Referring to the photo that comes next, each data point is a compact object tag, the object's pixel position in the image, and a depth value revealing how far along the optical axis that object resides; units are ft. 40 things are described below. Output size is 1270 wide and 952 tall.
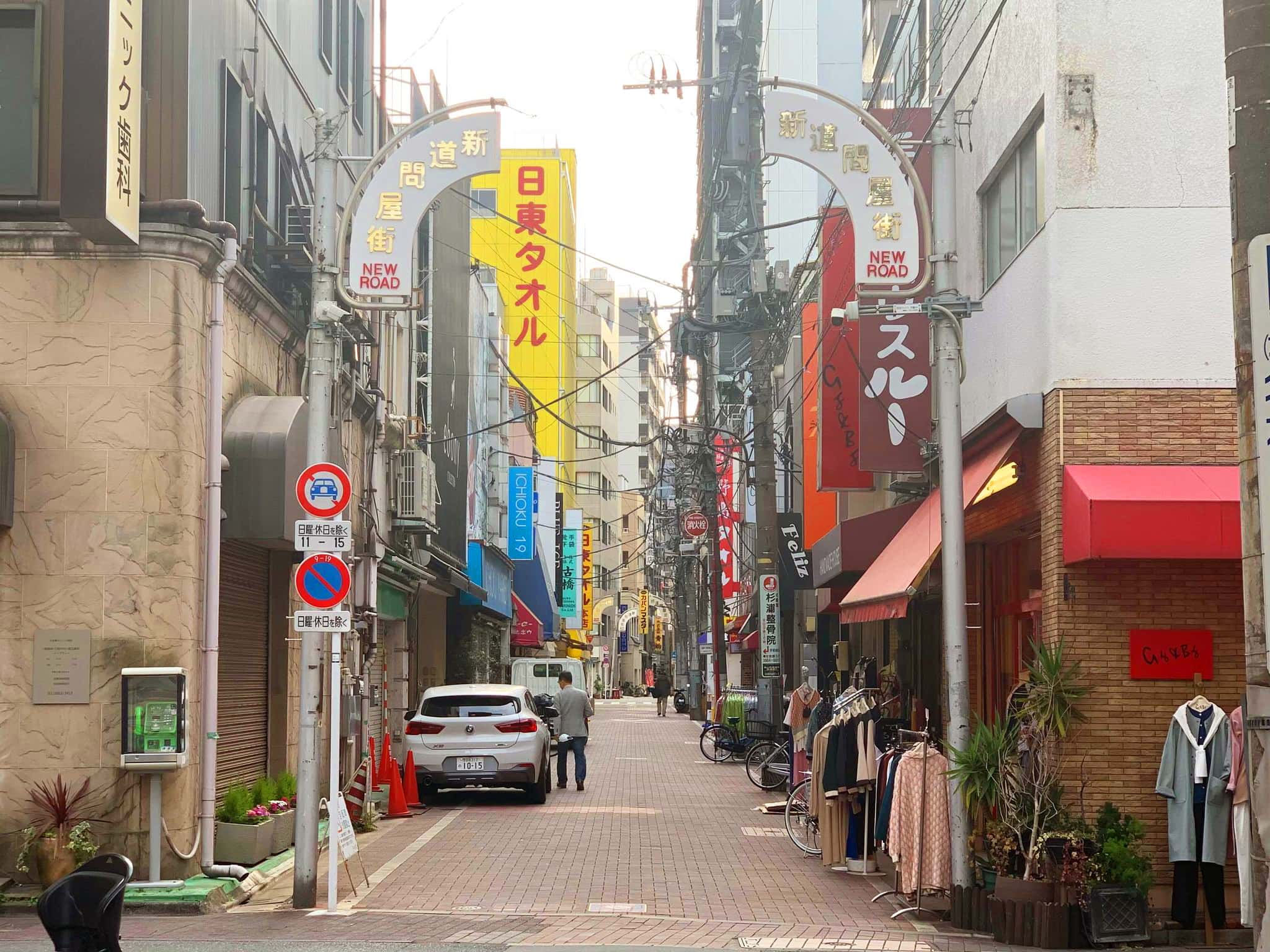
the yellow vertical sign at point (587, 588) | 272.10
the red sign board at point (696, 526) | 157.38
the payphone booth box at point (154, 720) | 41.60
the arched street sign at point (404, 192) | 43.11
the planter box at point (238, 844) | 45.78
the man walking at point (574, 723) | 83.97
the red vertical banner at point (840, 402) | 66.95
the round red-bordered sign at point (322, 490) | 41.70
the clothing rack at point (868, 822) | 49.52
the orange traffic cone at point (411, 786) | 71.46
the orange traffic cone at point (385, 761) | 69.72
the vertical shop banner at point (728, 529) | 144.46
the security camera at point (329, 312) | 42.52
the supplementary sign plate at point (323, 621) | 41.11
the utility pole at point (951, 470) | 40.63
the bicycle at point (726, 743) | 104.17
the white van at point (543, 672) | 153.79
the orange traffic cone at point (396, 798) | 67.41
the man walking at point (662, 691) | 215.31
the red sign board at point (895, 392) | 57.77
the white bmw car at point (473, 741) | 73.67
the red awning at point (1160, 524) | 38.50
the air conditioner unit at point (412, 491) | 86.38
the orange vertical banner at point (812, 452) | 89.66
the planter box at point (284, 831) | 49.98
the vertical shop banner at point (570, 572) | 235.40
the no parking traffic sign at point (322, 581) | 41.34
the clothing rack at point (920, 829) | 41.81
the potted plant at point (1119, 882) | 36.65
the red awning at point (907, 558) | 47.26
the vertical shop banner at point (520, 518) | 157.28
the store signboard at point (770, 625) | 90.43
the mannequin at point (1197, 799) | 37.55
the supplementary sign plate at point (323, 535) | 41.57
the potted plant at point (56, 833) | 40.22
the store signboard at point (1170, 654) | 40.24
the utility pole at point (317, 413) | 41.37
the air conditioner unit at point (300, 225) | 57.31
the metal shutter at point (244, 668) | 51.11
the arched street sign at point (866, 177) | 41.96
